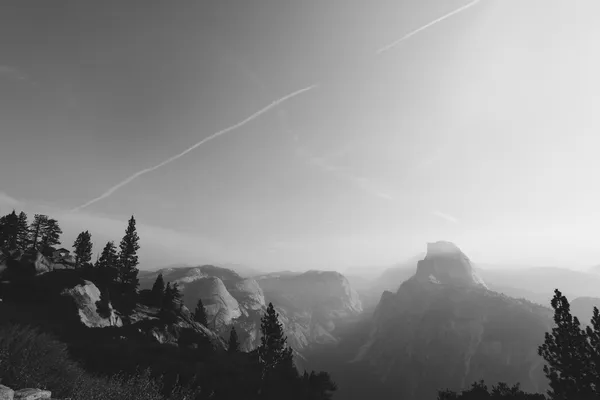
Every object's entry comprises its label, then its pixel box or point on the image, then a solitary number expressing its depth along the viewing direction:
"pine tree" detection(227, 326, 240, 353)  79.72
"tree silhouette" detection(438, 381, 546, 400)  34.51
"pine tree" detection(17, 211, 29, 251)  70.19
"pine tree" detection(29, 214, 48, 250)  73.12
